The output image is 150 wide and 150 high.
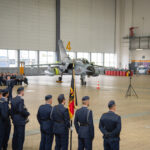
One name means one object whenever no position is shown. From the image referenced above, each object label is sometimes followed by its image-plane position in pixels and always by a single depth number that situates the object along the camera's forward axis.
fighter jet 29.03
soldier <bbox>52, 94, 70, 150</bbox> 6.72
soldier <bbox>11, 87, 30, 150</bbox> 7.25
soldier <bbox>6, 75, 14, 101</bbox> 14.97
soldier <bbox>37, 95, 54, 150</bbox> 7.02
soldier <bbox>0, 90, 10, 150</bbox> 7.20
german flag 7.85
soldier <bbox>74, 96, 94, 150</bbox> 6.39
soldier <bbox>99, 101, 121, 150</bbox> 6.02
